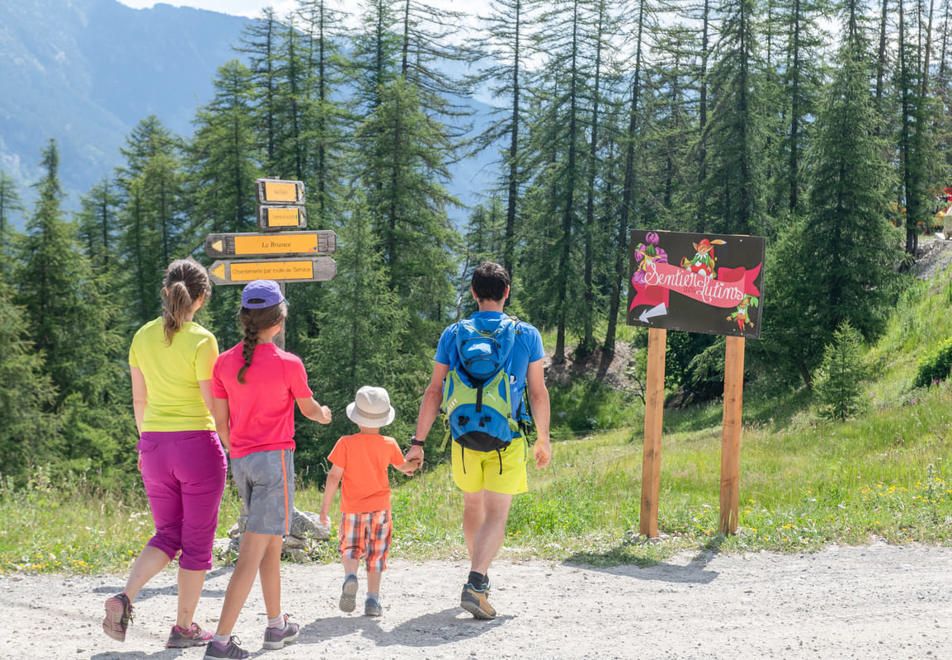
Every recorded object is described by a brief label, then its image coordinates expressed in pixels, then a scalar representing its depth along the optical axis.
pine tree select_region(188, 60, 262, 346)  31.58
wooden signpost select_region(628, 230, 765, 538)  7.07
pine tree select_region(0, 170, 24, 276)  40.33
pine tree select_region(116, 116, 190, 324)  36.75
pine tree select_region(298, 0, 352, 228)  31.92
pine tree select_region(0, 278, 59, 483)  23.14
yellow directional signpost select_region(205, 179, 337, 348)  6.91
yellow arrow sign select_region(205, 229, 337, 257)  6.86
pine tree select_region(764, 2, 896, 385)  22.73
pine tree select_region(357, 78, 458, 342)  28.19
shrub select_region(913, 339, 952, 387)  16.78
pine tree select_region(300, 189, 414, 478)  24.22
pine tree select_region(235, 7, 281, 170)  33.69
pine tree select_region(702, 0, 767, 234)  29.75
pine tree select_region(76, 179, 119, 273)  41.53
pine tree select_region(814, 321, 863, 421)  16.56
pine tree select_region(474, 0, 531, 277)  36.12
